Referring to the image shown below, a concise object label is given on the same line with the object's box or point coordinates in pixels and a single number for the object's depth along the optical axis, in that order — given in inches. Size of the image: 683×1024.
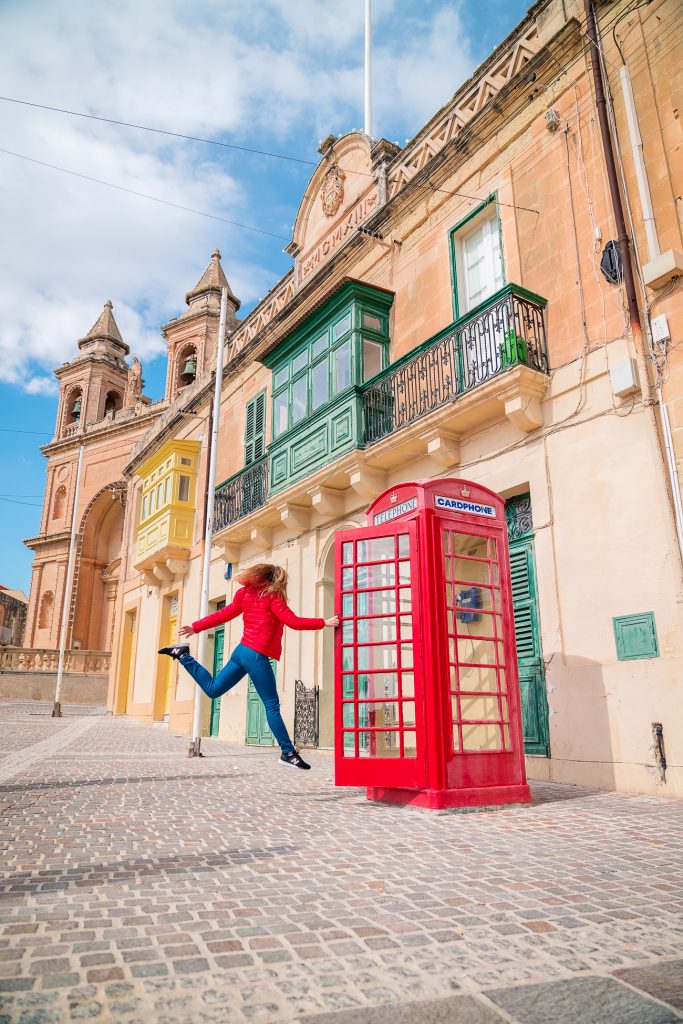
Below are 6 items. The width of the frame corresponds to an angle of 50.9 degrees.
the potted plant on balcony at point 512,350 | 357.1
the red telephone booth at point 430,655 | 234.1
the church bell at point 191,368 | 1204.2
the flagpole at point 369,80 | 645.9
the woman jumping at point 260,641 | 256.4
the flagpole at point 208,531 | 443.8
